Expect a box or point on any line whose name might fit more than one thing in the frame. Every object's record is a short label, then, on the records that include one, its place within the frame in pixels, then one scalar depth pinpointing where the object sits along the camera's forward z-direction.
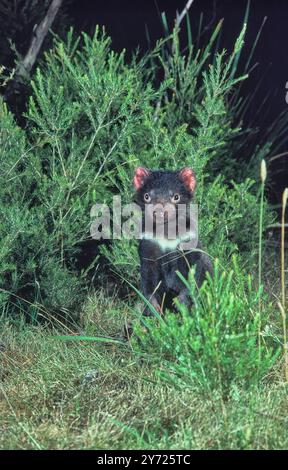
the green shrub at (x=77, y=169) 5.57
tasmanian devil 4.56
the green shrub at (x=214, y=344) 3.76
